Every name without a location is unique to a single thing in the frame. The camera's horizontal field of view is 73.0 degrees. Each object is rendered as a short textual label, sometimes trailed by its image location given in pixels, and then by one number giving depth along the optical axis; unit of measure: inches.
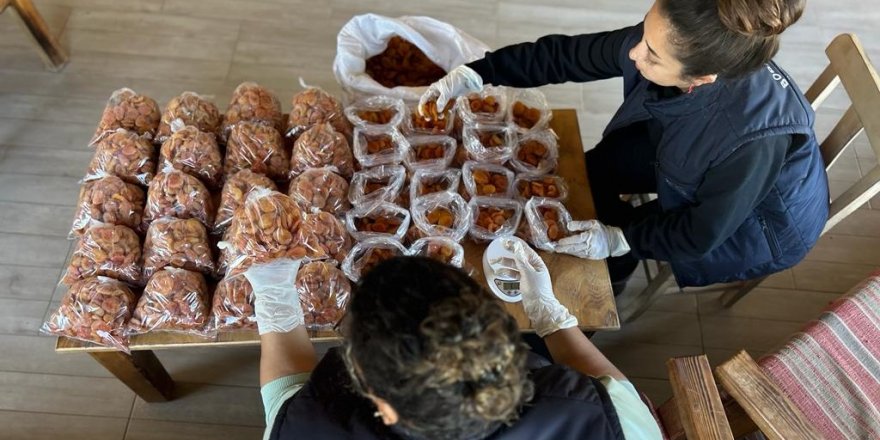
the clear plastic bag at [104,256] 48.3
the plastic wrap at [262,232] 46.0
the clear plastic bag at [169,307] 46.8
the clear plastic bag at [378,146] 57.1
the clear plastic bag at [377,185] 54.5
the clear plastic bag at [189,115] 56.3
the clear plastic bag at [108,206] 50.8
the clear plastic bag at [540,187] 56.3
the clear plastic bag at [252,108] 57.9
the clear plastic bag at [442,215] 52.0
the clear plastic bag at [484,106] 60.4
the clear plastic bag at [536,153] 58.2
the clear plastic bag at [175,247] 48.9
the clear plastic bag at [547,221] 52.6
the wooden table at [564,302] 48.1
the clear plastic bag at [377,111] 60.0
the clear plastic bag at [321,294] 47.0
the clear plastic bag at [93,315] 46.3
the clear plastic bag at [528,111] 61.1
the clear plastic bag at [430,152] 57.4
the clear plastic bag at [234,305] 47.0
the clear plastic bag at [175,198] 50.8
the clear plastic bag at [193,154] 53.1
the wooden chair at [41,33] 80.5
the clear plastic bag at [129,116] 56.2
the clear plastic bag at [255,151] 54.8
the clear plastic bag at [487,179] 55.9
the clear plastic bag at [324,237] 48.2
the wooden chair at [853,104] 48.6
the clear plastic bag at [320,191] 51.8
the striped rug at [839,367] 45.6
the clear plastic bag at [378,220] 52.6
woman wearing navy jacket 39.6
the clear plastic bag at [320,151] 54.4
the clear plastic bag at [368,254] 49.9
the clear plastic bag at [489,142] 57.7
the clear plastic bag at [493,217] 52.8
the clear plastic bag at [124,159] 53.2
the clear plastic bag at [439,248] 50.4
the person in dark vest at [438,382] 25.9
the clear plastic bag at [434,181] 55.7
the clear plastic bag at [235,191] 51.1
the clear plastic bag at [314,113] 57.9
